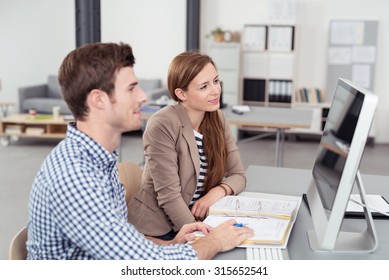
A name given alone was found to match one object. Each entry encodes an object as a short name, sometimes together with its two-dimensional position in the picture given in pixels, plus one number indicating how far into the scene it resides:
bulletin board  7.18
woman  2.12
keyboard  1.48
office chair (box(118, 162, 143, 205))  2.19
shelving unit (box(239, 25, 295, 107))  7.18
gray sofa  7.61
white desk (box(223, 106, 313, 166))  4.45
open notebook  1.58
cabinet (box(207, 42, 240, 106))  7.29
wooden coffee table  6.85
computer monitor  1.29
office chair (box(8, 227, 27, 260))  1.46
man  1.27
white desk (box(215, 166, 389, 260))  1.51
